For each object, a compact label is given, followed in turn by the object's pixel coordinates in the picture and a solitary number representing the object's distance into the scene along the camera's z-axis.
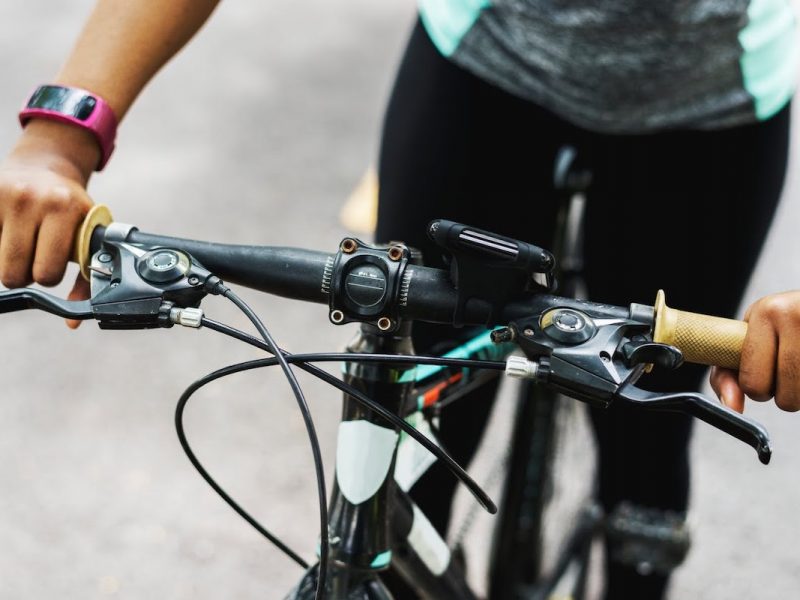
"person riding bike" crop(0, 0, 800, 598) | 1.50
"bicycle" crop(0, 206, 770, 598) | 1.16
